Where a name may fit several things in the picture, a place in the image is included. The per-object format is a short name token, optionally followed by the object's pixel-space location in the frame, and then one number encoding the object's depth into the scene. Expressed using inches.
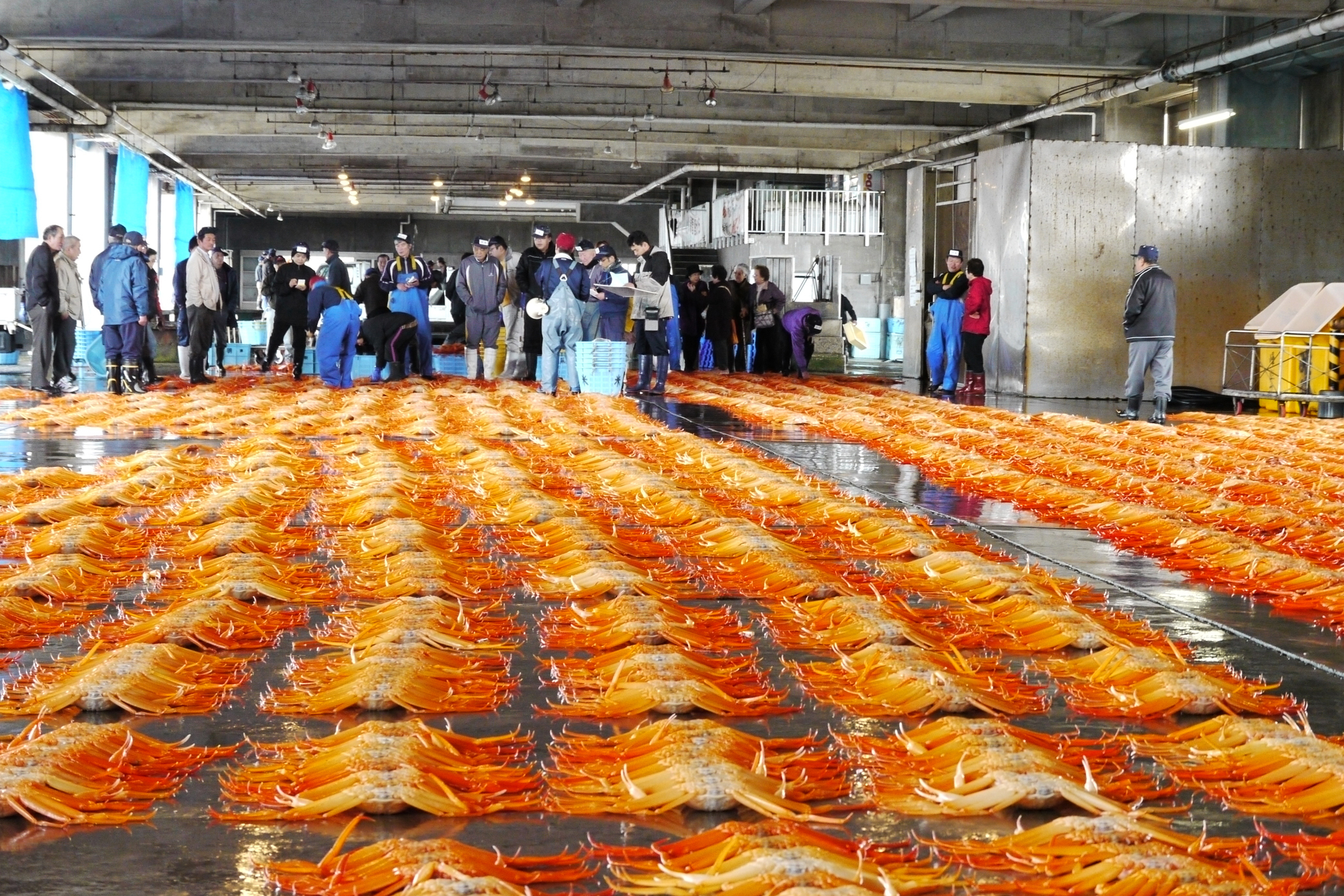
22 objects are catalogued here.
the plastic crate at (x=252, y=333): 1085.8
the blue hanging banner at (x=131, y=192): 1069.1
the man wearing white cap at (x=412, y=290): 727.7
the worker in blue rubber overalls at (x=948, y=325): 726.5
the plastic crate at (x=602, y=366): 621.0
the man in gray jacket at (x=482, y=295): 703.1
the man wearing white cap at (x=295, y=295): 722.8
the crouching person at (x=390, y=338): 701.3
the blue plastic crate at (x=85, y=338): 796.0
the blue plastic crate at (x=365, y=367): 778.2
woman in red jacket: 721.6
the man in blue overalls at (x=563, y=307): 599.2
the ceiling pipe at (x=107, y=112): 706.2
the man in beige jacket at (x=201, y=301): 673.6
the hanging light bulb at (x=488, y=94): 767.7
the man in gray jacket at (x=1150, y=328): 557.3
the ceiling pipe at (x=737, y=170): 1270.9
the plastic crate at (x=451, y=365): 870.3
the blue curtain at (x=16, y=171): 736.3
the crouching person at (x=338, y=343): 661.9
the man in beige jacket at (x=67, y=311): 617.9
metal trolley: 567.8
